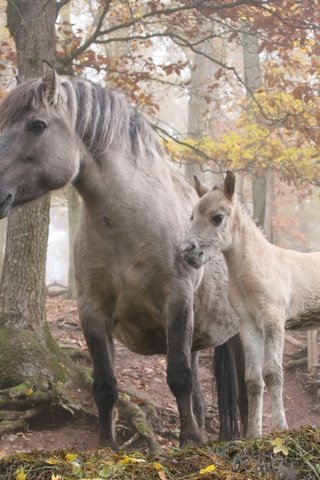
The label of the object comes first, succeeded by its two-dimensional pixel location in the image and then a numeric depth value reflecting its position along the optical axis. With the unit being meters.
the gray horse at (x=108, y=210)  8.48
